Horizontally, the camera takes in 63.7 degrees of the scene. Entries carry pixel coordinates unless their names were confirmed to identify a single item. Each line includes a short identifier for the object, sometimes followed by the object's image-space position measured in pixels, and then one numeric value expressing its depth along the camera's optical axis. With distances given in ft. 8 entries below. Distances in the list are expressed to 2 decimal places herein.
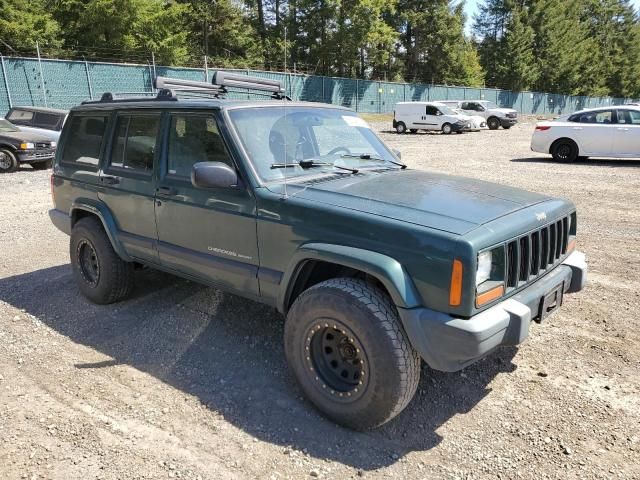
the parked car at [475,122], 93.93
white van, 89.76
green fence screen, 68.03
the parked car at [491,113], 101.71
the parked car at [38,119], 49.06
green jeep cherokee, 9.11
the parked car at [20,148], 43.79
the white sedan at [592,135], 44.68
